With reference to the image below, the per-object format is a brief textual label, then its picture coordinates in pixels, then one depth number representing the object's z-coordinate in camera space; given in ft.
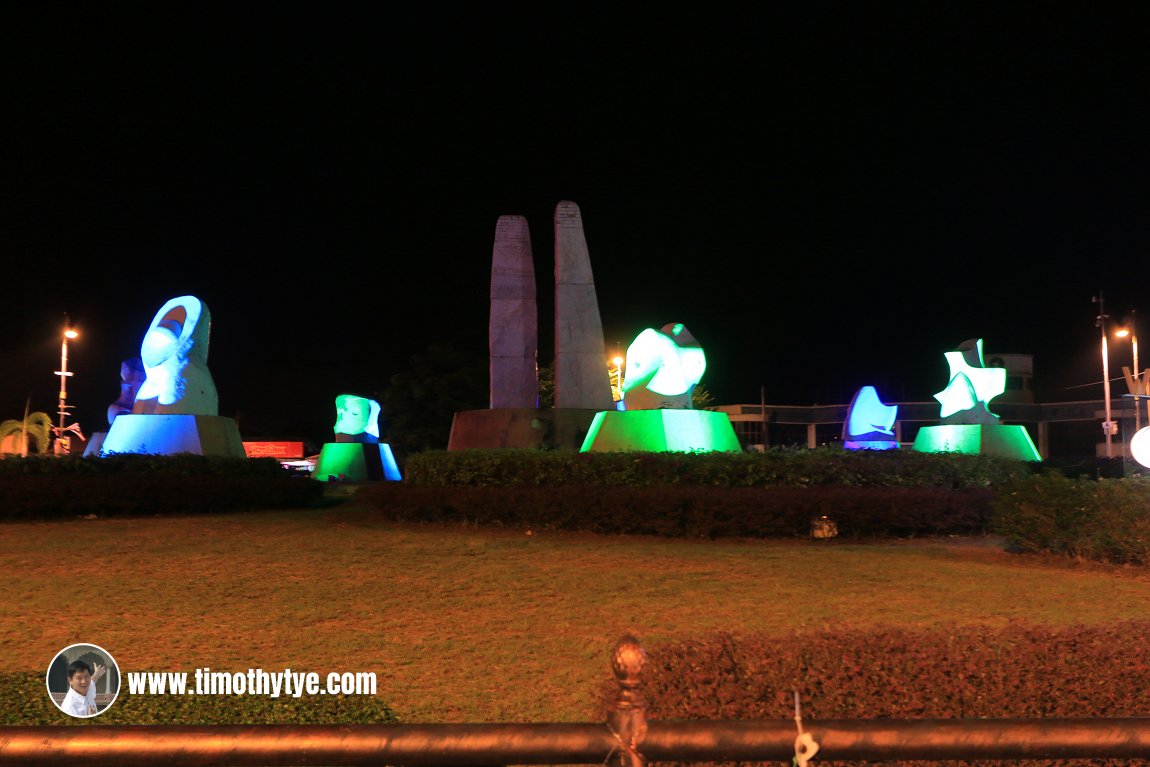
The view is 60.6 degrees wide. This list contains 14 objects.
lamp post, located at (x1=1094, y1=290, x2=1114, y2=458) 92.73
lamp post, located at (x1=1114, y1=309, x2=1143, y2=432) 88.75
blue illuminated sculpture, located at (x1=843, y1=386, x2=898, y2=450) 86.79
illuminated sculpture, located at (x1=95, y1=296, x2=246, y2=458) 57.88
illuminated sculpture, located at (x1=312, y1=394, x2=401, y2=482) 89.51
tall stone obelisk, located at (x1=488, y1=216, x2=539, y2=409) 64.44
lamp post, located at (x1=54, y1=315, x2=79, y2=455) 86.07
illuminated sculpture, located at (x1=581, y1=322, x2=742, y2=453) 48.08
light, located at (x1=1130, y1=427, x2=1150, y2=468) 32.12
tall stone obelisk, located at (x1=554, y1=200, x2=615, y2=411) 60.80
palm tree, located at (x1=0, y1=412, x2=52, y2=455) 89.92
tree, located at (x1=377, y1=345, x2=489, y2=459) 123.54
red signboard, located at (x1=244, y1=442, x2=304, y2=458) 155.94
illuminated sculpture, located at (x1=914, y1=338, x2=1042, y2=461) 66.49
